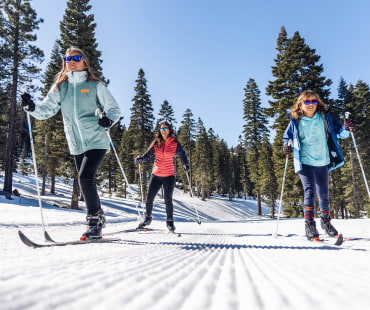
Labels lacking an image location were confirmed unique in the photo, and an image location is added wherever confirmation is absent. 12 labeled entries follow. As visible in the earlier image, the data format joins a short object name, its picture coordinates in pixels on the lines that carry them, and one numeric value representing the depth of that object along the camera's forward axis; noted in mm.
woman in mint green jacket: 2922
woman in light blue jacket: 3609
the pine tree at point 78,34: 15750
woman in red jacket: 4715
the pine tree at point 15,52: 17359
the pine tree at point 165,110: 40250
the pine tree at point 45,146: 23519
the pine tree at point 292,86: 17236
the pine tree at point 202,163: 40406
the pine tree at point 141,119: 32500
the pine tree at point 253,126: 31859
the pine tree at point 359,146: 22500
